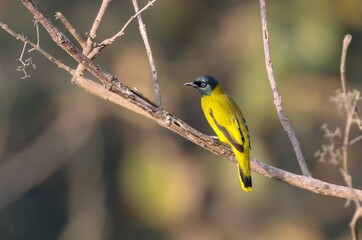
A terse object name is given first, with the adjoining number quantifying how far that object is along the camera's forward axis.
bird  9.07
